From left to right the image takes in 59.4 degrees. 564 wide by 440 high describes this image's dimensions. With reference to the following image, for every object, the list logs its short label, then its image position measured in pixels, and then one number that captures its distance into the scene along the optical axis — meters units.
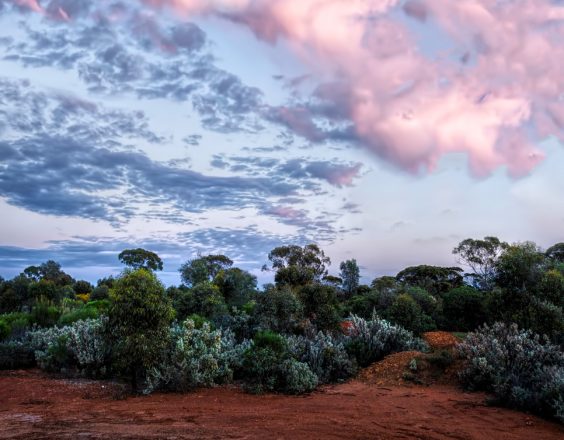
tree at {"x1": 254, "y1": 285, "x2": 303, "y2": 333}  16.28
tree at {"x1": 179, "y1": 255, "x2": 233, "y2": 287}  28.05
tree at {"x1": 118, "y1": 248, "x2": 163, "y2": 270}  54.69
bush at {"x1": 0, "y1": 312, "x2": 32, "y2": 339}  16.64
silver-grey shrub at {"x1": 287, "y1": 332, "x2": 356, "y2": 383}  12.40
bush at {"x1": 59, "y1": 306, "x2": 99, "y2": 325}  17.94
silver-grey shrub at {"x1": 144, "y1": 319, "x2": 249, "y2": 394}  11.20
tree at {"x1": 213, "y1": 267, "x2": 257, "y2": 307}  23.80
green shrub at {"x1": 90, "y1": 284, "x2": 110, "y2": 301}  35.09
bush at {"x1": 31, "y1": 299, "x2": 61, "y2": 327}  19.34
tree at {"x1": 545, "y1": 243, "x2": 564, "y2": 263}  43.42
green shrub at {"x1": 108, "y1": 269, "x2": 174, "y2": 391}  11.05
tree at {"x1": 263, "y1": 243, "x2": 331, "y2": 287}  40.94
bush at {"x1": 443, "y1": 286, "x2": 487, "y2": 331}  23.47
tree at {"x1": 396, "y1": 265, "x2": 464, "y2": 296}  42.47
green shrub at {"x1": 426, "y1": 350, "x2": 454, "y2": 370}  12.39
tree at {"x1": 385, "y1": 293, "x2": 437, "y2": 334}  18.50
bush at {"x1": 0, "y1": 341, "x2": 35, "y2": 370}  14.16
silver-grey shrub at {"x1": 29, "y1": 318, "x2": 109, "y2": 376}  12.79
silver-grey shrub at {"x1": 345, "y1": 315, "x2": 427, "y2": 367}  13.97
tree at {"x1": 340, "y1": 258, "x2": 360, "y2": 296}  43.47
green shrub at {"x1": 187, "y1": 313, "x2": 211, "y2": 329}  15.60
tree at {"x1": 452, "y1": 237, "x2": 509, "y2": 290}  42.28
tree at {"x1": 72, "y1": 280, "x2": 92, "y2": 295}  50.91
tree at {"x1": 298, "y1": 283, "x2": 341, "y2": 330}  17.91
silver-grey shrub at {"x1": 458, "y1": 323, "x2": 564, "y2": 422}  9.05
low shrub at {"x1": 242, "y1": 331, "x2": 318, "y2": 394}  11.25
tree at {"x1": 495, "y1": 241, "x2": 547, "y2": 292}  15.70
